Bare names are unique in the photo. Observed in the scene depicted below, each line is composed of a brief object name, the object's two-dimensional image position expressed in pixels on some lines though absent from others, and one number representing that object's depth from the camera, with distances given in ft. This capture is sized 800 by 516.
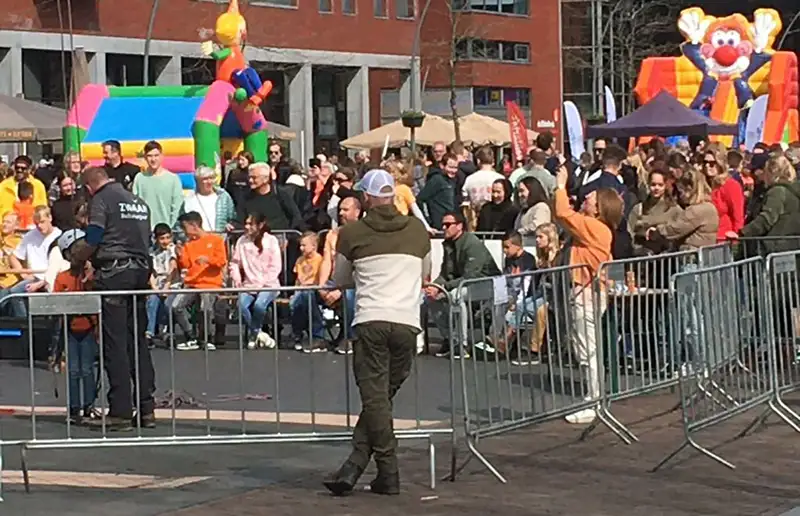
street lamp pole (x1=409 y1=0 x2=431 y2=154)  175.73
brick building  150.71
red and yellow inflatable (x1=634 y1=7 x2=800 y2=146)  145.38
